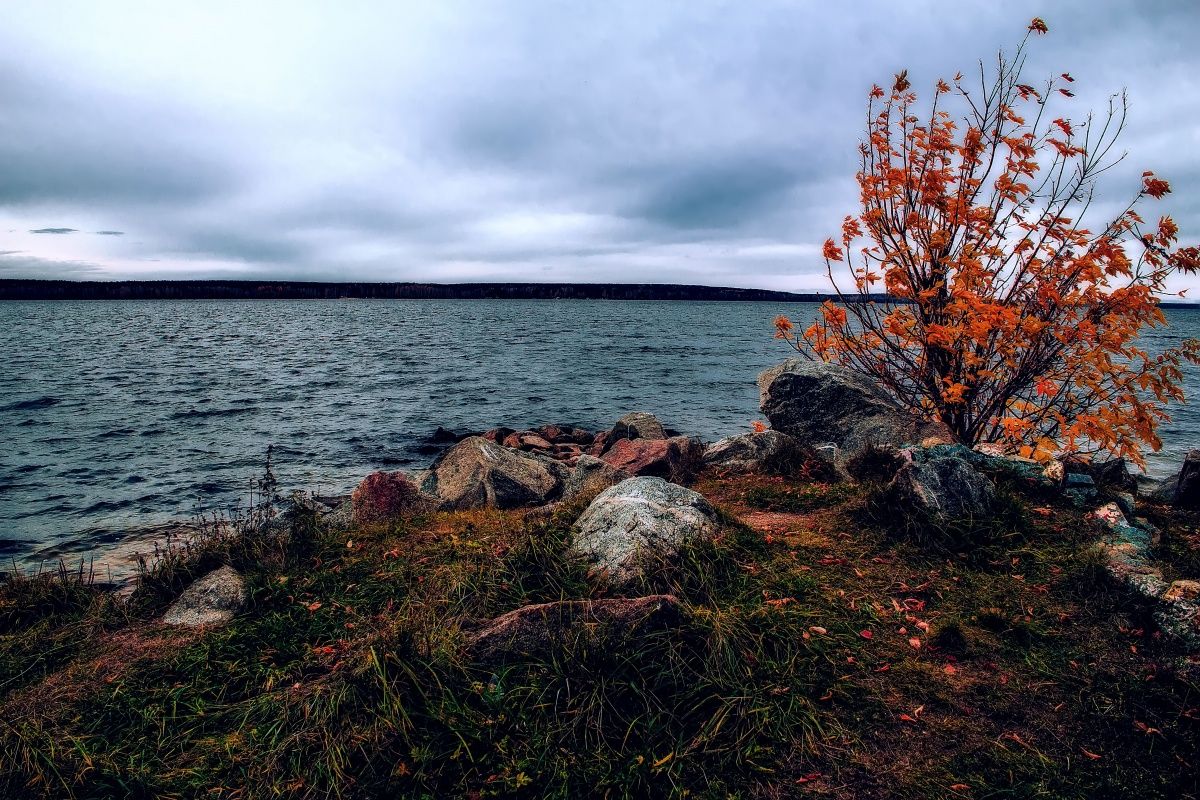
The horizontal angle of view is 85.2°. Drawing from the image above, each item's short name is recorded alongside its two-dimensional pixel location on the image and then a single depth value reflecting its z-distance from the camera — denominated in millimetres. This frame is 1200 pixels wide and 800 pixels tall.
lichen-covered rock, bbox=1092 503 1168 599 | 4766
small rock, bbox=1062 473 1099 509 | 6602
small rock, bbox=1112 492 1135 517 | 6422
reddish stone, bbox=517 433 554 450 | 16617
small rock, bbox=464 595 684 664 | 4352
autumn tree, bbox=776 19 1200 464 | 6363
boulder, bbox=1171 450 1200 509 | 7195
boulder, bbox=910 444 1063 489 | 6617
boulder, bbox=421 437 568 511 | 9406
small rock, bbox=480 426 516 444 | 17625
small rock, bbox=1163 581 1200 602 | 4449
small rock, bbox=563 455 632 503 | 9164
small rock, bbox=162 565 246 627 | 5672
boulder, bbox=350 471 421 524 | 8383
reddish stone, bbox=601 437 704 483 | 10500
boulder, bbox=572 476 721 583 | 5559
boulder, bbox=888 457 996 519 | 6202
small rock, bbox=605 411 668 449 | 14930
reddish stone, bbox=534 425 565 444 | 18344
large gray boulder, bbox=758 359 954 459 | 9207
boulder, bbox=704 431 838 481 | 8938
